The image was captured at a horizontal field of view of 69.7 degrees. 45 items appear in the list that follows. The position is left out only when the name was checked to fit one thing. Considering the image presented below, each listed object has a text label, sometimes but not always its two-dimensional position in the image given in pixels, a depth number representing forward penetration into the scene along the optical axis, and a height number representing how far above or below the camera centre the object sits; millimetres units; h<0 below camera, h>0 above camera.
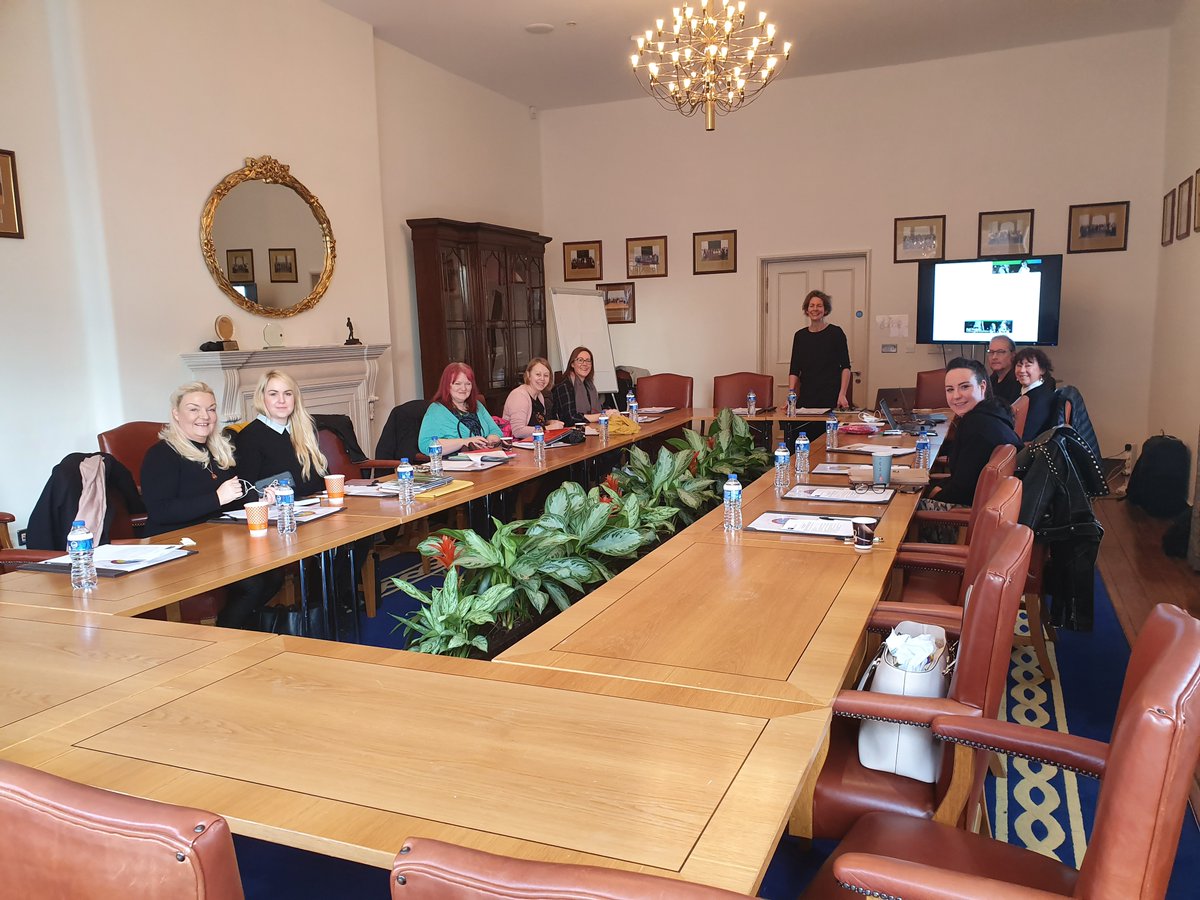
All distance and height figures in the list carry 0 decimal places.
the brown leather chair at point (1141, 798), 971 -561
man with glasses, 6285 -443
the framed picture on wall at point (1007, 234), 7793 +673
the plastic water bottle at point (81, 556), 2275 -583
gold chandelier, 4762 +1494
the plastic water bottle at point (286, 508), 2896 -599
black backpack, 5887 -1186
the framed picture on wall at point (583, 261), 9406 +642
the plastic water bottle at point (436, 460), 3952 -631
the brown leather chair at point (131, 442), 4551 -580
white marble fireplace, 5363 -327
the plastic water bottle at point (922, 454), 3970 -671
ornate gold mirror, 5531 +595
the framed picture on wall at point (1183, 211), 5992 +659
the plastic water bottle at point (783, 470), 3570 -654
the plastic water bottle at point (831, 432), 4724 -656
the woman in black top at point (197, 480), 3115 -562
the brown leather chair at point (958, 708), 1541 -716
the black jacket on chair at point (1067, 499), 3160 -699
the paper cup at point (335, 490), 3381 -634
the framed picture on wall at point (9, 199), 4457 +708
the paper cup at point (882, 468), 3465 -623
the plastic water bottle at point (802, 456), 3838 -637
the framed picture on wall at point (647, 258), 9133 +641
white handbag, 1660 -822
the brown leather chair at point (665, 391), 7418 -626
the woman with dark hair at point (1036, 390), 4945 -488
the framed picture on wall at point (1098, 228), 7473 +676
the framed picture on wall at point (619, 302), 9359 +183
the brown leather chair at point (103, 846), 764 -467
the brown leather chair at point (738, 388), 7438 -625
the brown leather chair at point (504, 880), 638 -424
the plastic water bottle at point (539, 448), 4429 -658
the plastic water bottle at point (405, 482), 3353 -606
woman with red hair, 4992 -540
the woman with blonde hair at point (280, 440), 3646 -475
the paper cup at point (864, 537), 2461 -636
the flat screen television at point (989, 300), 7293 +74
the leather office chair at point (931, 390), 7297 -670
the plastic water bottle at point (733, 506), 2766 -608
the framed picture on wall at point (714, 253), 8852 +652
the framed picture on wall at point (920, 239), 8086 +671
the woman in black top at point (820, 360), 6871 -372
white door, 8555 +88
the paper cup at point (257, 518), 2875 -625
